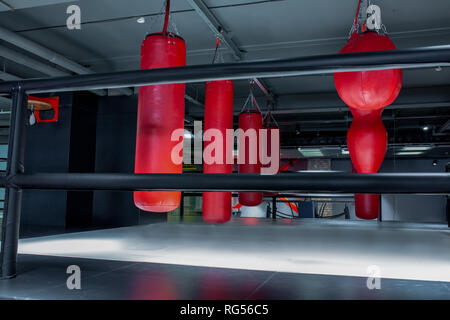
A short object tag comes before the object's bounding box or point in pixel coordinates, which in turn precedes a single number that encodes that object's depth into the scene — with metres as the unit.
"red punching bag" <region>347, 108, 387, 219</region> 2.51
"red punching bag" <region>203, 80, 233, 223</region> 2.98
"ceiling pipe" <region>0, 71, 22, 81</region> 5.78
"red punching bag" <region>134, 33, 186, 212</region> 1.82
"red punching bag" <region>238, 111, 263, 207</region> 4.08
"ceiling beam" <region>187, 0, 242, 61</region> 3.94
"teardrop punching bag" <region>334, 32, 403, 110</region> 1.86
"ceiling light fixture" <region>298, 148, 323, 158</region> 11.27
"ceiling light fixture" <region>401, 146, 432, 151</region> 10.00
